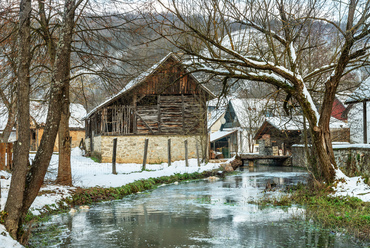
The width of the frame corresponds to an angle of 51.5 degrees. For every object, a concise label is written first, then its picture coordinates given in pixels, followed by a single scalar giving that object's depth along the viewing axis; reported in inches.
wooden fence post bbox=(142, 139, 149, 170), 765.3
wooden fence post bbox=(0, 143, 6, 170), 468.4
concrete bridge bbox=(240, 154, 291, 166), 1199.6
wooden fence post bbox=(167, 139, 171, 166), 877.2
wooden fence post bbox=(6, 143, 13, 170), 482.0
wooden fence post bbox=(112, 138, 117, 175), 667.0
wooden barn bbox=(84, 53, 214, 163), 1042.1
